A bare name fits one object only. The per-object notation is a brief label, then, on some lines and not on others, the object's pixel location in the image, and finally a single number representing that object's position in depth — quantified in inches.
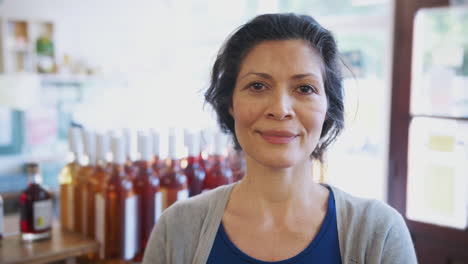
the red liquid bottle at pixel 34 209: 46.3
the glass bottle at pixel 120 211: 44.2
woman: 27.9
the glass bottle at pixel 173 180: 46.1
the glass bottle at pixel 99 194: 46.0
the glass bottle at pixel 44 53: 134.1
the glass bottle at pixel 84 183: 47.4
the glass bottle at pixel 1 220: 47.1
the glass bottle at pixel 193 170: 48.9
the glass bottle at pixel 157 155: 47.8
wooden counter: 42.6
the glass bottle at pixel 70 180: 48.5
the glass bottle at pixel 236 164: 47.0
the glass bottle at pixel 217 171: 49.5
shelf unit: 128.8
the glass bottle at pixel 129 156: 47.0
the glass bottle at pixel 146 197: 45.3
